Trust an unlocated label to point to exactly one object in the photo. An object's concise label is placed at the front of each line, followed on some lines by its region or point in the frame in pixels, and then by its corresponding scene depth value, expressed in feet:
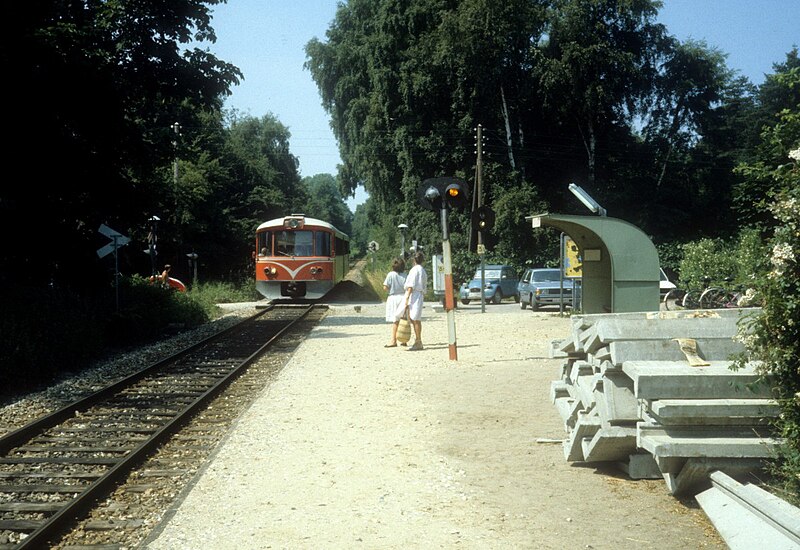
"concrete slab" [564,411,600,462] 20.88
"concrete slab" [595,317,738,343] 20.13
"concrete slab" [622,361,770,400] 17.35
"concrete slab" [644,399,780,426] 16.94
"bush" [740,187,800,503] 15.06
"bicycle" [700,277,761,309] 69.99
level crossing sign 60.95
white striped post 45.21
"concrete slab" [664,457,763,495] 17.48
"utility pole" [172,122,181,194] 66.62
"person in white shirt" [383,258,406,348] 55.36
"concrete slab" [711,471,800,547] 12.99
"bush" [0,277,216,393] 42.75
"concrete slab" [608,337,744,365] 19.47
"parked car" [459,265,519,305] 123.34
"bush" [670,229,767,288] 94.15
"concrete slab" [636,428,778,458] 17.24
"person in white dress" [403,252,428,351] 51.93
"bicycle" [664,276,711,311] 79.25
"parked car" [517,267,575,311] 96.27
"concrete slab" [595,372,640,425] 19.83
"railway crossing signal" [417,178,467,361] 44.98
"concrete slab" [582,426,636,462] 19.90
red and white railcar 103.40
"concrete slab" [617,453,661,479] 20.38
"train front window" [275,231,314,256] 104.22
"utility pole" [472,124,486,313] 126.00
